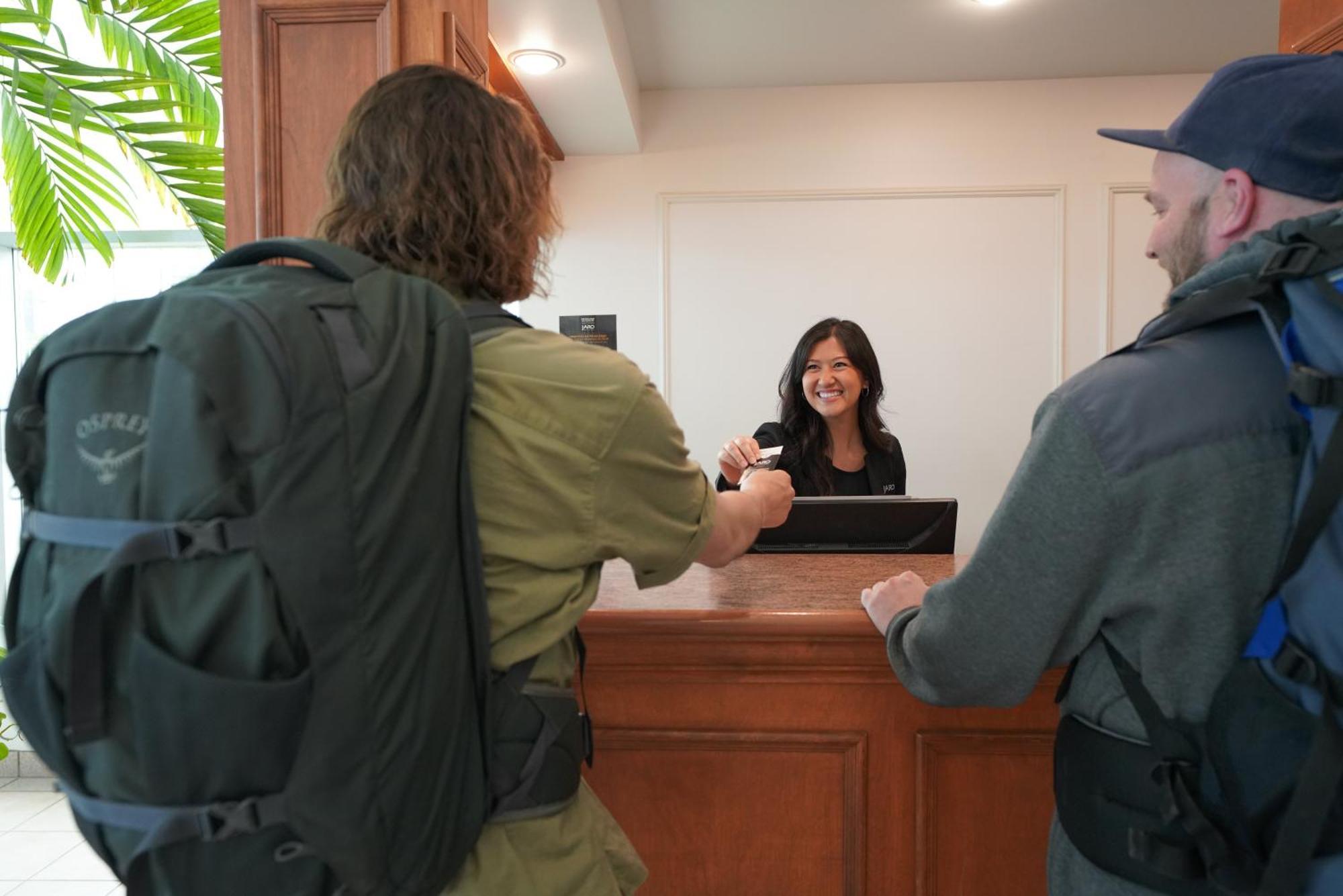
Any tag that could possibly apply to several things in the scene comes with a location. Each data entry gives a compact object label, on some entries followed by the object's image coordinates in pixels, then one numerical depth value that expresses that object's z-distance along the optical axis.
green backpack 0.70
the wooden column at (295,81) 1.73
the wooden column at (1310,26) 1.89
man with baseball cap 0.82
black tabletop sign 4.60
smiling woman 3.18
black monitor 1.91
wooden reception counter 1.36
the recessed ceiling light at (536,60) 3.34
